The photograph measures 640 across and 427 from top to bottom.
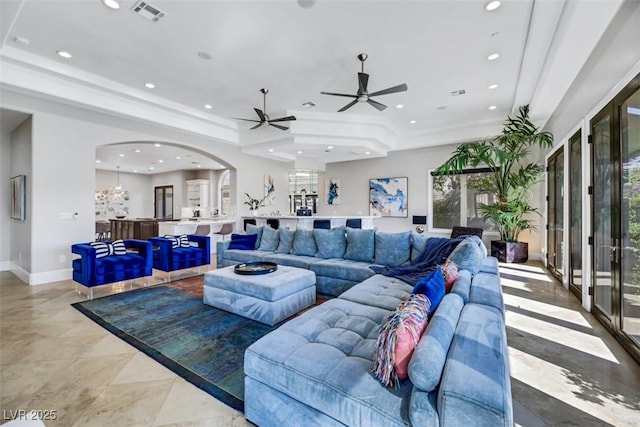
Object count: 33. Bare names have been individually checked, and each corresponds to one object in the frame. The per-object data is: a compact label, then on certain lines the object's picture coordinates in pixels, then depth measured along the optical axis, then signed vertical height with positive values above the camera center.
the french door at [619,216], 2.39 -0.03
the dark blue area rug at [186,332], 2.12 -1.21
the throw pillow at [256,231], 5.30 -0.33
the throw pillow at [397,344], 1.26 -0.61
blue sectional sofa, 1.02 -0.77
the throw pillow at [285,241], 4.91 -0.49
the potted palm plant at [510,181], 5.52 +0.71
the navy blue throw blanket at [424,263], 3.16 -0.61
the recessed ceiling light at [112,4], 2.90 +2.23
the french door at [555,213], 4.87 +0.00
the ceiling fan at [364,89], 3.87 +1.79
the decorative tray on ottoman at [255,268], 3.38 -0.69
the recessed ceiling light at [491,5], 2.87 +2.19
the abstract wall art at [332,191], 9.62 +0.79
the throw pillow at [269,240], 5.12 -0.48
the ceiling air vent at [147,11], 2.94 +2.23
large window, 7.41 +0.36
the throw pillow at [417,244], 3.85 -0.43
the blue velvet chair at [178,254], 4.84 -0.73
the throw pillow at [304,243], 4.62 -0.50
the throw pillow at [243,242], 5.15 -0.52
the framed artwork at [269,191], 8.85 +0.77
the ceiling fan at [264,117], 5.07 +1.83
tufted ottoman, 3.03 -0.92
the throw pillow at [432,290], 1.62 -0.46
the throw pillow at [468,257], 2.57 -0.41
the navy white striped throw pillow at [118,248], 4.36 -0.53
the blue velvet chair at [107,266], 3.89 -0.77
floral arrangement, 8.21 +0.33
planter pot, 6.10 -0.84
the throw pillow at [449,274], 2.18 -0.50
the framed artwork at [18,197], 4.94 +0.33
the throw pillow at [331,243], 4.42 -0.47
